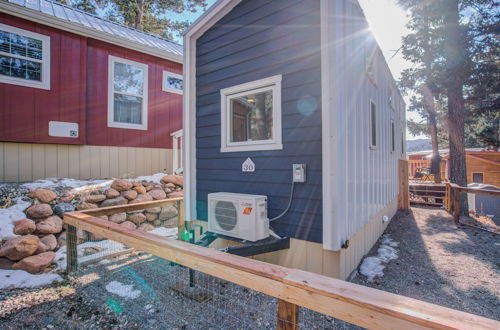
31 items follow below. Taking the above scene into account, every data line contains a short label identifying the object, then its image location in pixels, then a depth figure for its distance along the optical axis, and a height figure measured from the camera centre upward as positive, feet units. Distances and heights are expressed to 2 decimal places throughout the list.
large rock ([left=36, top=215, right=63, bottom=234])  11.60 -2.64
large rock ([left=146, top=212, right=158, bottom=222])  15.80 -3.04
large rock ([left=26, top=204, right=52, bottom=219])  11.93 -2.01
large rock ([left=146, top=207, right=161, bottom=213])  15.86 -2.63
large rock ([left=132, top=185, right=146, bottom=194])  16.19 -1.34
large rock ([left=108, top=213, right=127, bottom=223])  14.28 -2.79
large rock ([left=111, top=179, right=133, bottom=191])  15.56 -1.03
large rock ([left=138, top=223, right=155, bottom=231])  15.26 -3.52
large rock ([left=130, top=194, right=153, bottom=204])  15.61 -1.89
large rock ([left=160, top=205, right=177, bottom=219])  16.39 -2.88
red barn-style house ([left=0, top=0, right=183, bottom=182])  16.51 +5.52
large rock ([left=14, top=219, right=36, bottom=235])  10.98 -2.51
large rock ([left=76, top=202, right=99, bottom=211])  13.50 -2.01
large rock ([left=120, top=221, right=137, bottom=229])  14.40 -3.17
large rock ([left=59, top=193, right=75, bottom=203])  13.41 -1.56
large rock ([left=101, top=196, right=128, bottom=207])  14.49 -1.93
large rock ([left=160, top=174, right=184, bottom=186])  18.30 -0.85
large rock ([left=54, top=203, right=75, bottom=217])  12.62 -2.00
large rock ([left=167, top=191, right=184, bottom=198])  17.47 -1.83
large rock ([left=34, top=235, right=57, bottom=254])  10.93 -3.32
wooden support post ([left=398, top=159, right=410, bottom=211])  26.44 -2.62
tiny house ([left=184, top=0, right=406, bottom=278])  8.64 +1.89
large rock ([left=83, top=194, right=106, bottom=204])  14.03 -1.68
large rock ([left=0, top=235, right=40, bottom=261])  10.11 -3.16
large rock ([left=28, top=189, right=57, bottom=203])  12.80 -1.32
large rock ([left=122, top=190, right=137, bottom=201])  15.47 -1.59
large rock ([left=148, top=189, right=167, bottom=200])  16.44 -1.68
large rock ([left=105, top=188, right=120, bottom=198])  14.82 -1.45
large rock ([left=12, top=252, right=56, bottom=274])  10.02 -3.78
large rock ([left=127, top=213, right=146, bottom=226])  15.05 -2.97
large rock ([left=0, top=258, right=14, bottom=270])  10.03 -3.73
